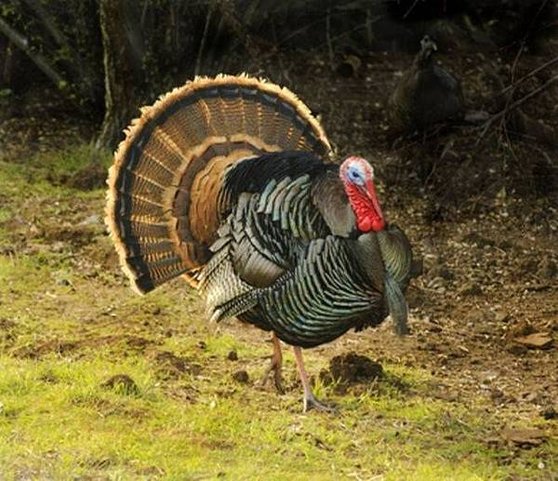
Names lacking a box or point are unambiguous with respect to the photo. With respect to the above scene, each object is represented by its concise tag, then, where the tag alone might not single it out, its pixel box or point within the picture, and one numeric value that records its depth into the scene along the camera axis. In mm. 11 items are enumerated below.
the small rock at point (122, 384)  10812
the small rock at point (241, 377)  11672
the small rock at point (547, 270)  15430
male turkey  10086
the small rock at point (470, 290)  15039
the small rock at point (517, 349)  13187
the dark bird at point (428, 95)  17937
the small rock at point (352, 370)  11641
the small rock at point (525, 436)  10281
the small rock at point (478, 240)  16312
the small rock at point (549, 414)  10969
